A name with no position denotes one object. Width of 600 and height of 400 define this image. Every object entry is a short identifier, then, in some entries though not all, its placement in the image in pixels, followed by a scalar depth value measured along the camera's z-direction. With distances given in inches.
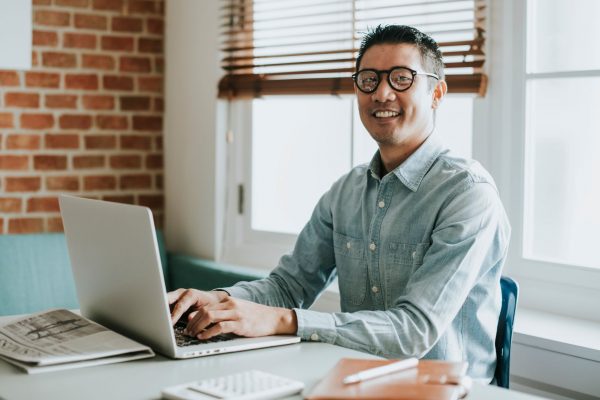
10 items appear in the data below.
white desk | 56.6
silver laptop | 62.7
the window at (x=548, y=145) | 94.6
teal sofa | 120.4
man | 71.6
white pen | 54.8
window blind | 102.7
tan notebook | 51.9
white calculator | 54.1
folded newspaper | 63.1
